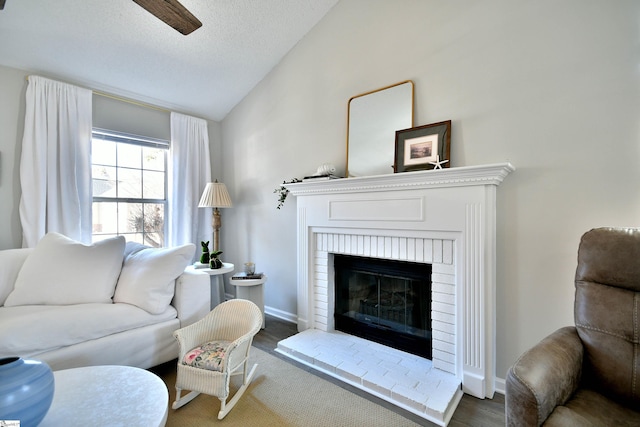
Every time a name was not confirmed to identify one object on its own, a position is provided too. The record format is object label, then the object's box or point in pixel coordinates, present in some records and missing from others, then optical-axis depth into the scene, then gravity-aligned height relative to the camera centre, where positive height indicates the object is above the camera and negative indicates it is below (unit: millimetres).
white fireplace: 1754 -162
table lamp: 3168 +184
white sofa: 1623 -588
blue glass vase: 850 -562
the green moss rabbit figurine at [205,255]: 3071 -447
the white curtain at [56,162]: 2457 +501
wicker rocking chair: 1560 -843
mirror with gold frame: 2227 +752
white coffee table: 1020 -753
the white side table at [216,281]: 2832 -771
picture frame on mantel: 1996 +502
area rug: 1539 -1158
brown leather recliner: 988 -585
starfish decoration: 1947 +363
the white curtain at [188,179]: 3352 +452
